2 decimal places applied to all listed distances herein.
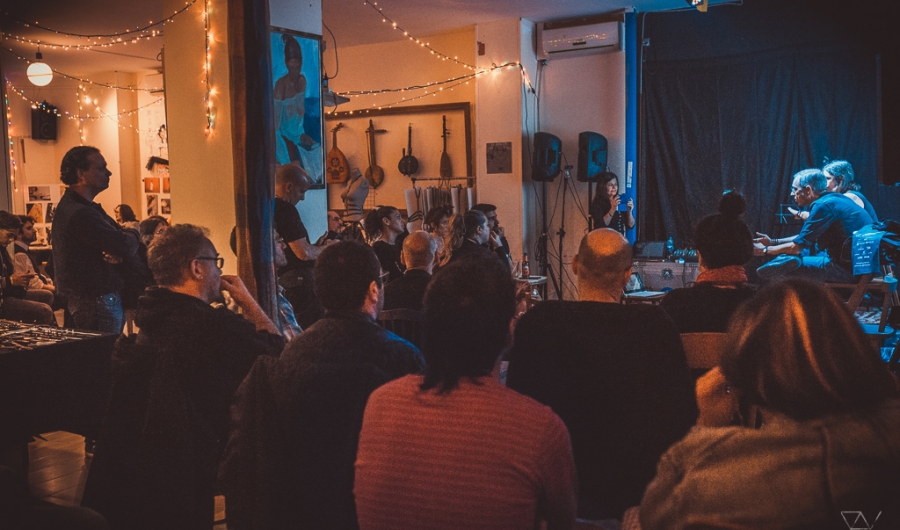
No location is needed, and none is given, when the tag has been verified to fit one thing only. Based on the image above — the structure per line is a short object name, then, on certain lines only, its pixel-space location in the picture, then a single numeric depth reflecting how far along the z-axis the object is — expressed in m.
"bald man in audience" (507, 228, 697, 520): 1.91
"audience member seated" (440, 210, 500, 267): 4.59
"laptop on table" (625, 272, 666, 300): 5.63
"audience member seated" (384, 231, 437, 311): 3.45
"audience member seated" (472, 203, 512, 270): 5.92
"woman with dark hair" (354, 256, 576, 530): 1.35
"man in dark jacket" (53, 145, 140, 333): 3.73
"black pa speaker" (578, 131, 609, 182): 7.53
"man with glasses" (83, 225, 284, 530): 2.06
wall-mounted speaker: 10.91
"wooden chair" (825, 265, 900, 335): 4.85
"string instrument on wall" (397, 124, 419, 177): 8.93
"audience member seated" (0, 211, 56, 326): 5.43
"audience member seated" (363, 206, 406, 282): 4.70
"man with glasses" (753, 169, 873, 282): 5.60
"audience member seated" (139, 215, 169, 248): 4.91
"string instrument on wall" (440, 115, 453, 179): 8.76
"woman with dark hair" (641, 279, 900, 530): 1.05
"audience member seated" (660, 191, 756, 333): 2.53
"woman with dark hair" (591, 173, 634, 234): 7.43
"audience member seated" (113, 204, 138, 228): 8.16
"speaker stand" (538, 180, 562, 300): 8.18
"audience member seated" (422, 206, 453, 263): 5.45
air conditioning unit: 7.57
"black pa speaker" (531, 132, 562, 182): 7.65
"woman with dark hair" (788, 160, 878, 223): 6.02
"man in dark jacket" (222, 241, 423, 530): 1.77
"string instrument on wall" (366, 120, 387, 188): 9.20
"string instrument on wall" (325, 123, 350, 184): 9.44
